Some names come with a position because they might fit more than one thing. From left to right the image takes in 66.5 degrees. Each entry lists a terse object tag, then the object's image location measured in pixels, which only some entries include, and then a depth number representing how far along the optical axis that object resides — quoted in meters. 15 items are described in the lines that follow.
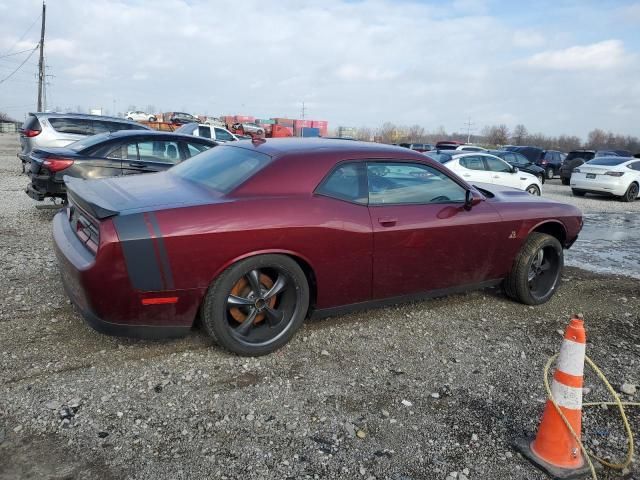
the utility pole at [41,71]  34.62
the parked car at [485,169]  12.30
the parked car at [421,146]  27.11
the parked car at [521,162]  17.89
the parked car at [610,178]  15.31
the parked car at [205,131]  17.12
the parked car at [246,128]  33.34
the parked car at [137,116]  50.31
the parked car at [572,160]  20.95
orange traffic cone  2.46
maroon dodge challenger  2.93
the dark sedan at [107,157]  6.82
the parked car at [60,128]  11.02
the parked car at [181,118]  35.13
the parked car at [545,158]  24.28
